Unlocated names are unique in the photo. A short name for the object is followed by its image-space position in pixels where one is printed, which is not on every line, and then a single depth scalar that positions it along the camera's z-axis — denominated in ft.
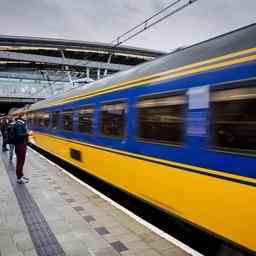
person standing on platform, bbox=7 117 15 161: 22.48
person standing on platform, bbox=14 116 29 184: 22.50
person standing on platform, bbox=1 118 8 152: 45.49
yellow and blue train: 9.55
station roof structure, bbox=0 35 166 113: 134.77
